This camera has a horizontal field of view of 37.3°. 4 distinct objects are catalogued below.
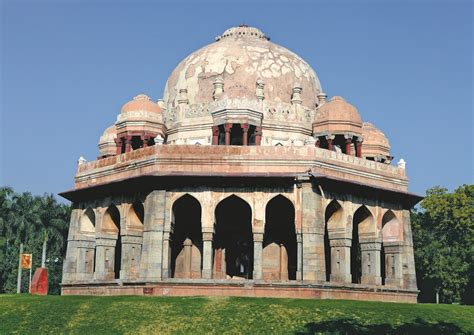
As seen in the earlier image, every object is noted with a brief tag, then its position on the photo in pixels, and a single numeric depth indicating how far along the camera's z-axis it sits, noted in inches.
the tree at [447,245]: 1756.9
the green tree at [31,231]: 1913.1
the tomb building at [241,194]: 1082.7
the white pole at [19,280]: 1610.7
